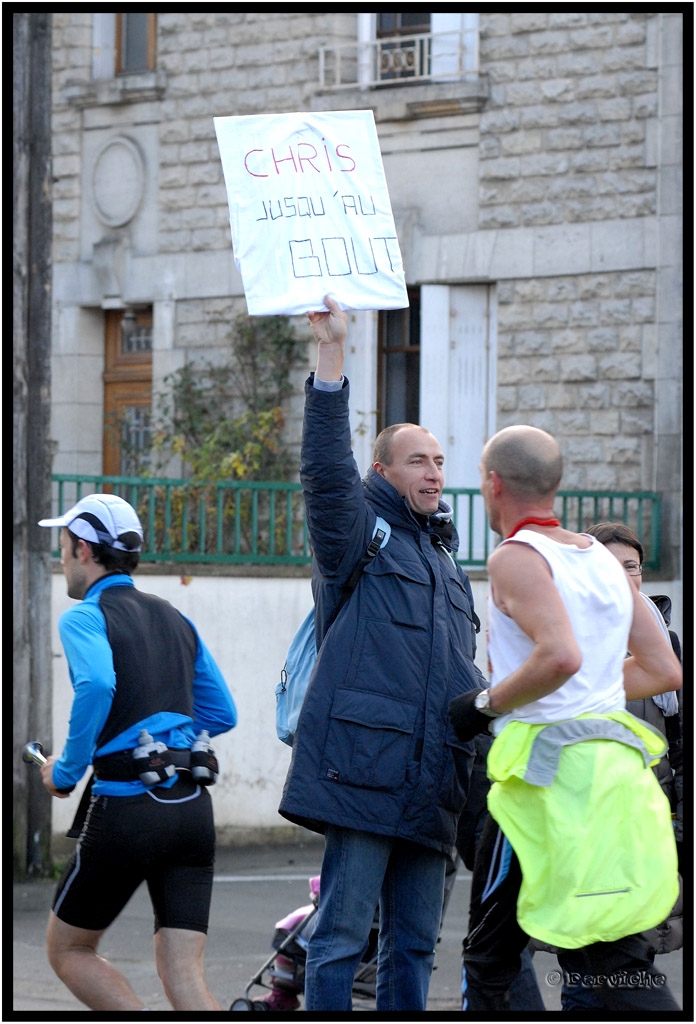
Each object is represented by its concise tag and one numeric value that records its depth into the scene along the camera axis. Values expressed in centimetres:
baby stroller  1152
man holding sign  930
